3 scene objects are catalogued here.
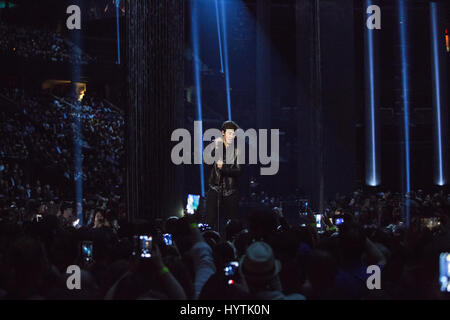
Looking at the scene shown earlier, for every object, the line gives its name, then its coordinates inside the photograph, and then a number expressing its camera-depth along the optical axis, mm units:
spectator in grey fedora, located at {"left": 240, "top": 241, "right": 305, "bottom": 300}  7461
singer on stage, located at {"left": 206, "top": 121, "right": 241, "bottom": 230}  19547
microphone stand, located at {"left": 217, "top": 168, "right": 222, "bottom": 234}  19844
